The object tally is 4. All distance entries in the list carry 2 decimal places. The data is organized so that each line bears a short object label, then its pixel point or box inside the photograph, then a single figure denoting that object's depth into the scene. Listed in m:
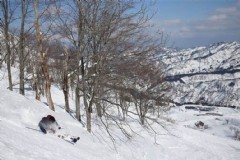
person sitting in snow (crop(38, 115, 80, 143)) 12.73
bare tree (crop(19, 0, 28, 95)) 19.80
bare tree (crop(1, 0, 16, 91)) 20.97
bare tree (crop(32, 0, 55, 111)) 16.78
